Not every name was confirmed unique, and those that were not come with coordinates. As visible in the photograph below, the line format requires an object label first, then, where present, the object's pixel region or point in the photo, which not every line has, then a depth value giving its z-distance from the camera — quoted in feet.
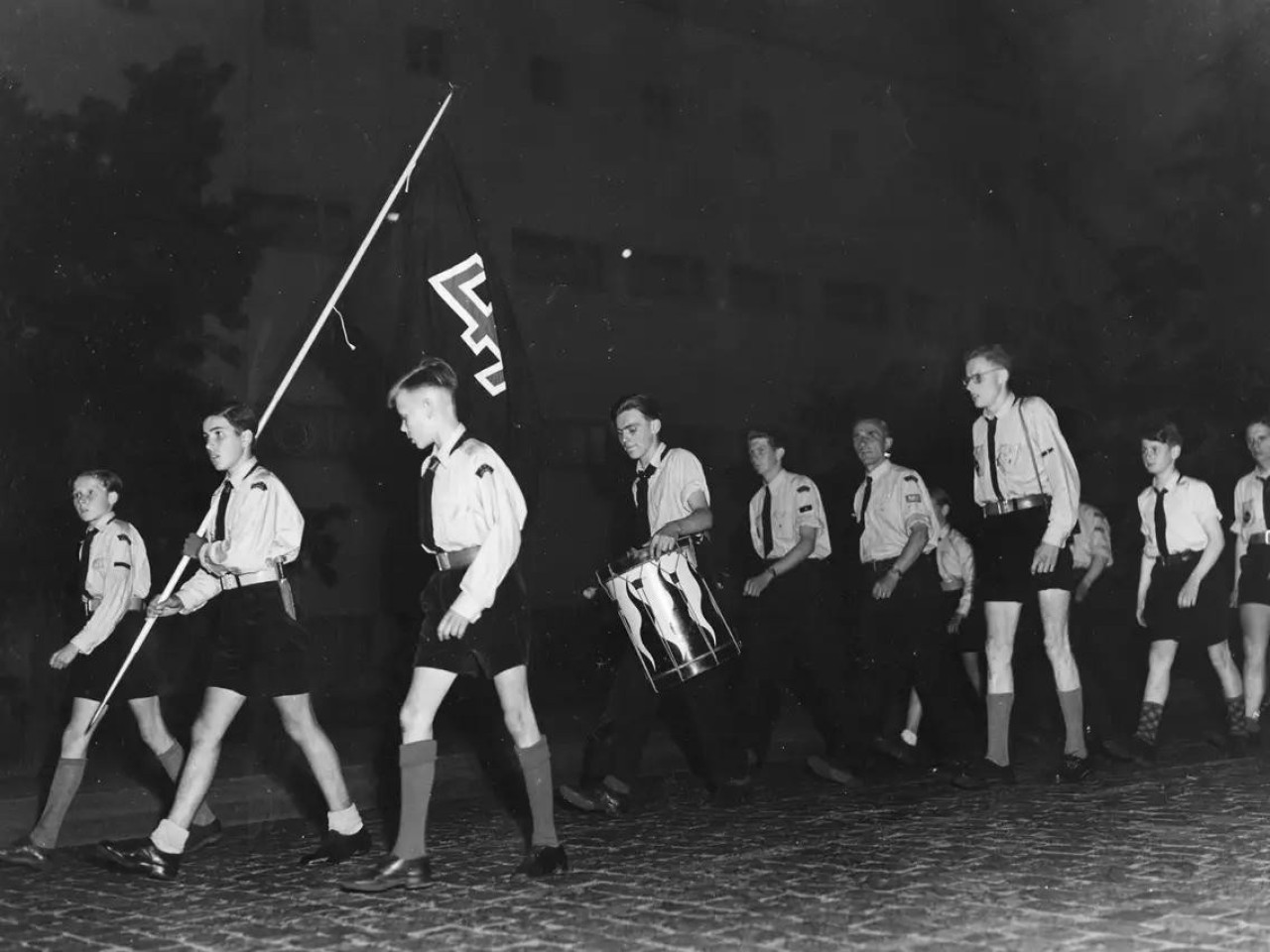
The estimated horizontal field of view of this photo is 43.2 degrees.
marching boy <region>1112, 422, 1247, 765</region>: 31.24
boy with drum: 25.71
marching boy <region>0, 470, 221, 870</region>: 22.16
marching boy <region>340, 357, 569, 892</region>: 18.69
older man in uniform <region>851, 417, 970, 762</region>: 30.22
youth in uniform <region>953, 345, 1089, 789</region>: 26.45
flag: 27.78
